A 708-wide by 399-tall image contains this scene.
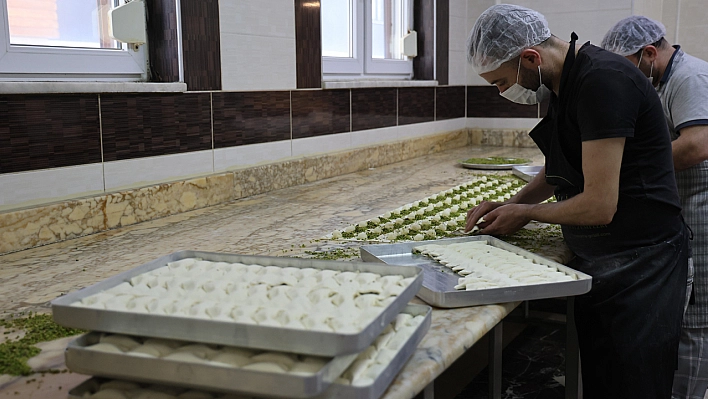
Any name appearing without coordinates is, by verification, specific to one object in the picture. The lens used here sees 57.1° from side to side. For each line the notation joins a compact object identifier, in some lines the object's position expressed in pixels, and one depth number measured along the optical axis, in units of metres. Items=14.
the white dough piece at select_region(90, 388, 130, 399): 0.86
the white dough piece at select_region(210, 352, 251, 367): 0.83
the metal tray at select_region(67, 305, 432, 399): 0.81
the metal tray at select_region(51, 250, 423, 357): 0.78
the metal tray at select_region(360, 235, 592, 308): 1.27
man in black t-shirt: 1.59
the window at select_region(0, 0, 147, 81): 1.85
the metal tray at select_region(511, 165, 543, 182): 3.03
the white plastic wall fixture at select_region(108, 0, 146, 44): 2.14
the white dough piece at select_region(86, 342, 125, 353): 0.85
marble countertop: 1.01
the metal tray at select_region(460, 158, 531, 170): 3.33
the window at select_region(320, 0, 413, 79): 3.36
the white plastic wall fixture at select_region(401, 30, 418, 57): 4.03
